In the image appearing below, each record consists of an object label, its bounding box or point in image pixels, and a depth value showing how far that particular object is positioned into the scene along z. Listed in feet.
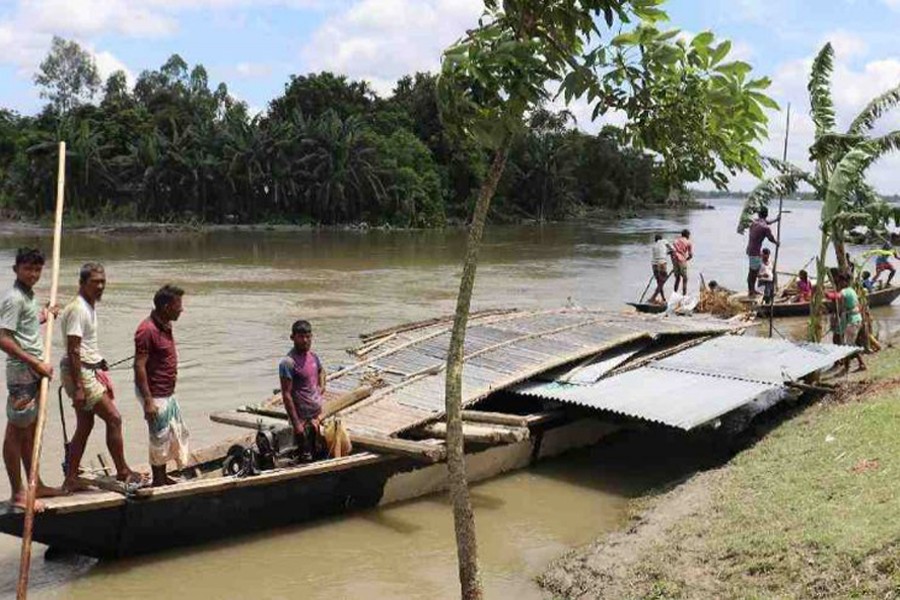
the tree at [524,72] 10.80
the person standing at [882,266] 65.00
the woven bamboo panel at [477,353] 26.27
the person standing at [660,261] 57.16
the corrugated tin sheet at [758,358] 29.84
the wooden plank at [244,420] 25.12
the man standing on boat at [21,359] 16.87
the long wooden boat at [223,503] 18.40
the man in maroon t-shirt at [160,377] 19.10
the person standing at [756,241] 49.85
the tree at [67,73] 219.41
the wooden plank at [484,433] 23.97
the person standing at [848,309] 37.83
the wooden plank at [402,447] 22.11
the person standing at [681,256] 55.98
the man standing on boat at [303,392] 22.36
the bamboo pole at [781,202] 38.55
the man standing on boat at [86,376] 17.98
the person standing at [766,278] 53.11
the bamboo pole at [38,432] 14.73
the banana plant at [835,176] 35.40
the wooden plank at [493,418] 25.93
